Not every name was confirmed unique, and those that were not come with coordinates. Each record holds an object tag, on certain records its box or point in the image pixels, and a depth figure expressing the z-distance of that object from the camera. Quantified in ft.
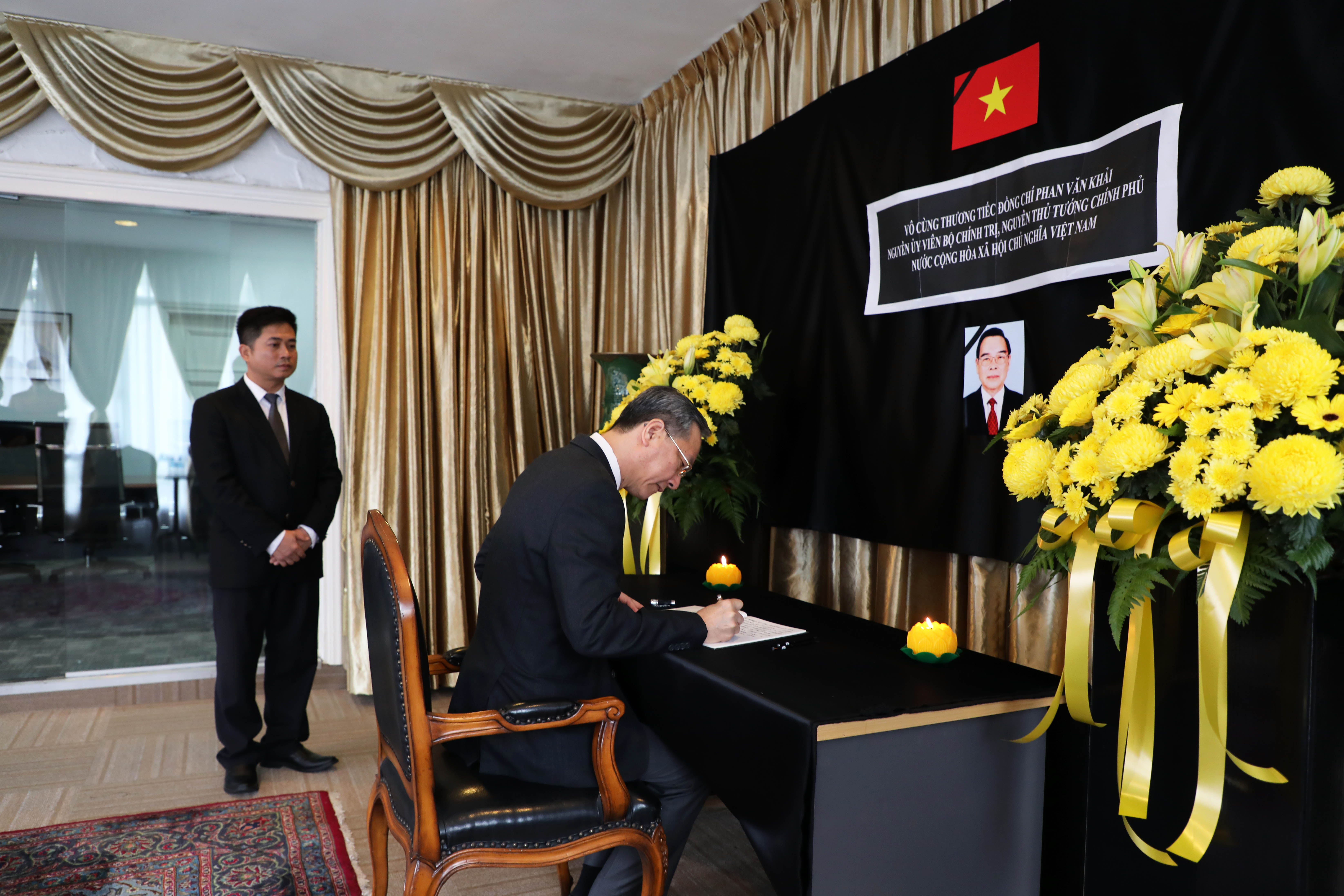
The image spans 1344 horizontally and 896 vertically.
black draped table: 5.33
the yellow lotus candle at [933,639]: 6.70
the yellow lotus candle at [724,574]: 9.42
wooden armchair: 5.63
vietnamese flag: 7.23
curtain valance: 12.16
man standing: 10.39
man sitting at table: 6.10
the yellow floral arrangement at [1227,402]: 3.59
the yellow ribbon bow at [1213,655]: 3.76
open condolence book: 7.28
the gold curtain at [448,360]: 14.03
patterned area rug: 8.07
